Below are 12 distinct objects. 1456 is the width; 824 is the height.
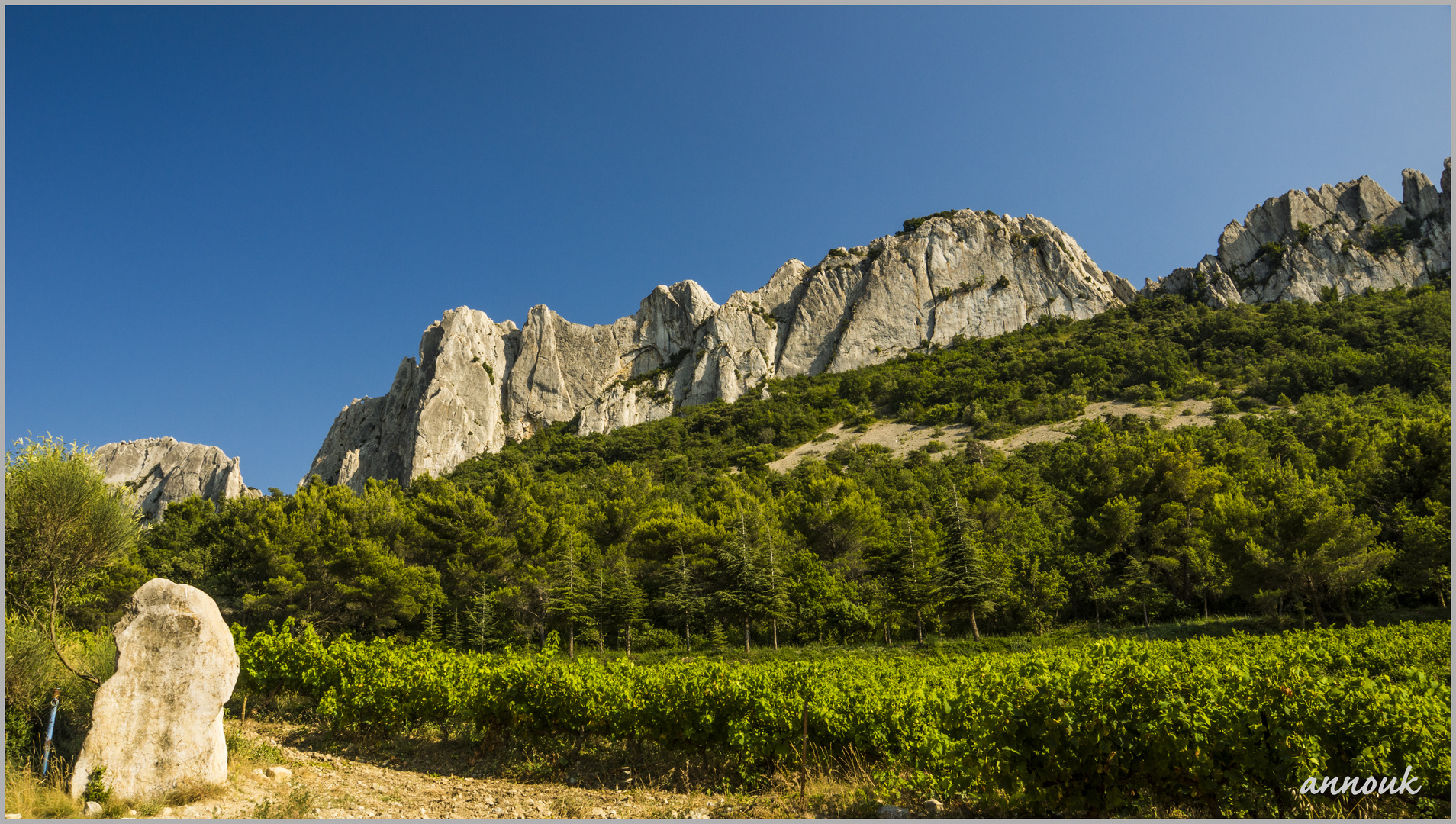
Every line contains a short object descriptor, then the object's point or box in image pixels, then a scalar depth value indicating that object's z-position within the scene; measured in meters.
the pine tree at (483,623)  26.67
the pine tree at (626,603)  27.70
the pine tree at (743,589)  27.33
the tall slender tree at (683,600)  28.34
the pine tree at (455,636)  26.28
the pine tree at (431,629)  26.39
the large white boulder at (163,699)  6.93
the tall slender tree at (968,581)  26.05
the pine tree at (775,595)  27.16
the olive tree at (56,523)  9.92
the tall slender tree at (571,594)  27.30
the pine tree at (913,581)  27.95
